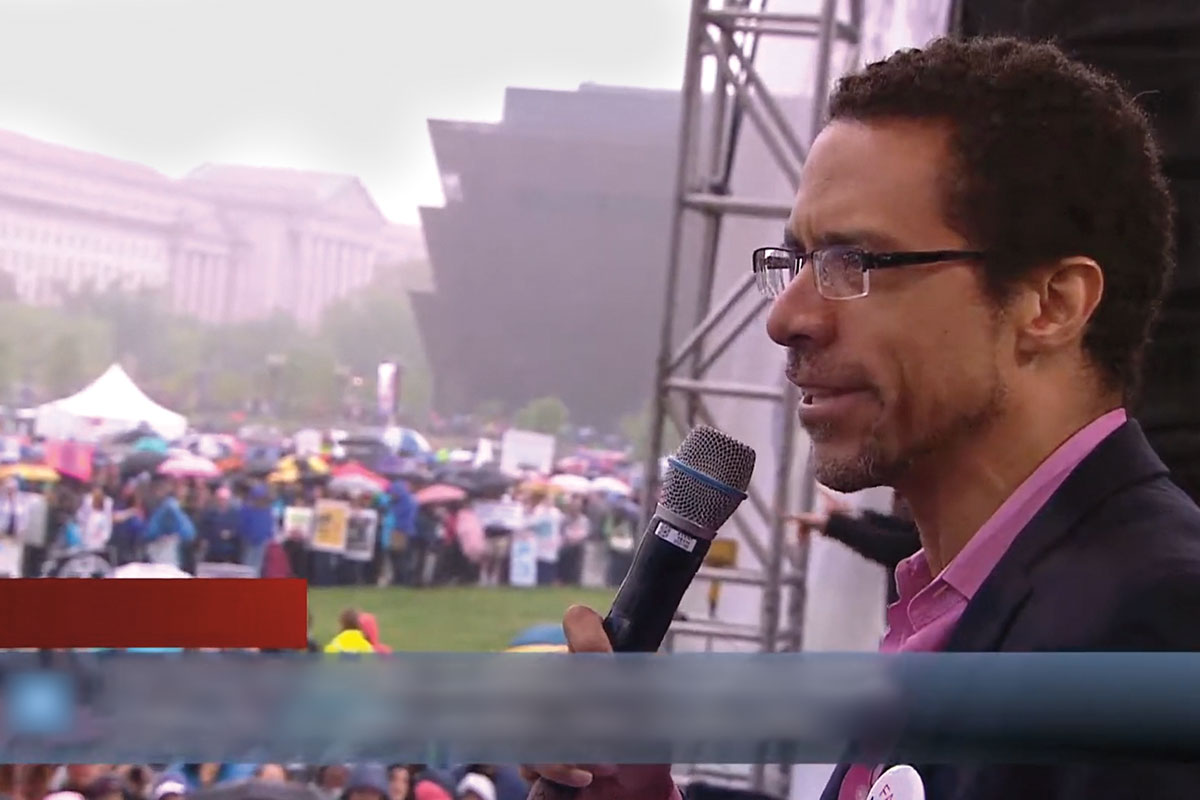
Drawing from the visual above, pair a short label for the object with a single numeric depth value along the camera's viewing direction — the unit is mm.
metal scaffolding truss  3938
